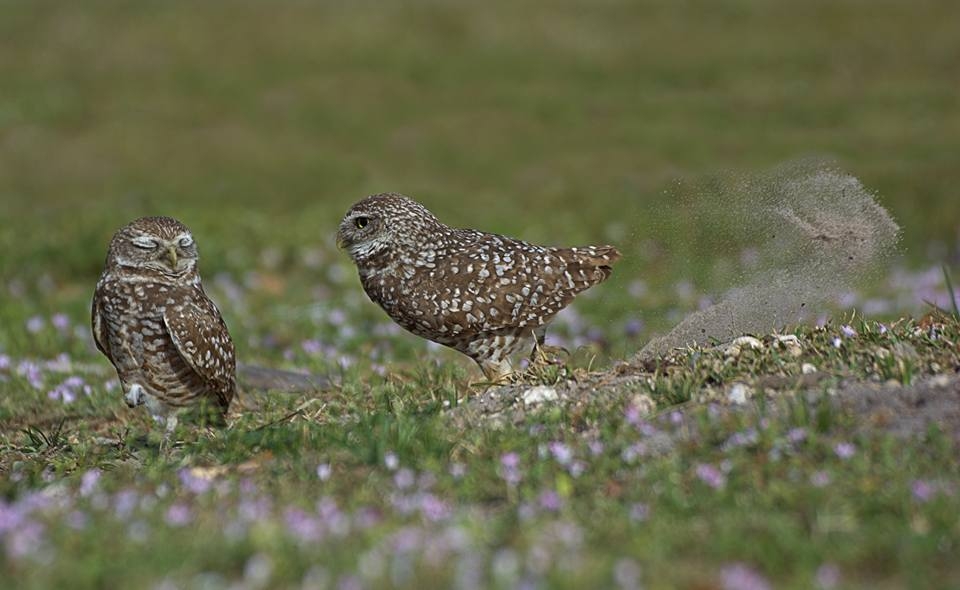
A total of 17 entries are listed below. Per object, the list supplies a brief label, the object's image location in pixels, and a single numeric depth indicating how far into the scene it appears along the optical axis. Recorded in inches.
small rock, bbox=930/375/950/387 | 448.1
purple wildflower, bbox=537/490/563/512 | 385.7
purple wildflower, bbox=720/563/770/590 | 314.3
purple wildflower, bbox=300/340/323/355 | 786.6
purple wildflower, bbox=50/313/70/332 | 850.1
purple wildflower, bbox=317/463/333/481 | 426.3
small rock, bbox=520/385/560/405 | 503.2
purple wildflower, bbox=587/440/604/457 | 428.5
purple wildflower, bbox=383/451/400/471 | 427.8
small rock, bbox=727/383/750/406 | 462.3
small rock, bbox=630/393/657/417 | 469.1
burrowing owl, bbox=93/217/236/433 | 582.9
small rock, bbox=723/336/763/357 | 516.7
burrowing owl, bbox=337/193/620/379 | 593.0
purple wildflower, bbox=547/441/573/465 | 422.7
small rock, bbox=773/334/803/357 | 511.8
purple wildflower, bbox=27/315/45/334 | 856.9
